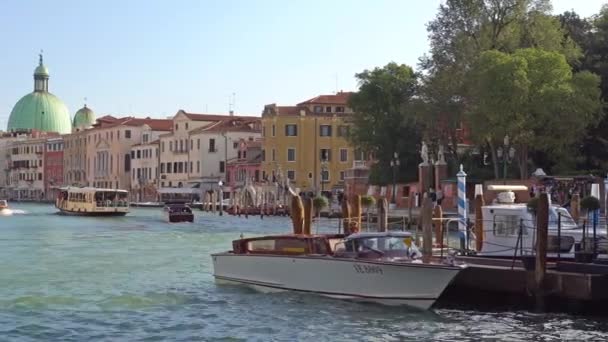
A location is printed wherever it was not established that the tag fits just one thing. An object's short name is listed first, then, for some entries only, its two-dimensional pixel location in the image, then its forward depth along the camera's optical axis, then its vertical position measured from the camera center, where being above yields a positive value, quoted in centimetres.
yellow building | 7988 +439
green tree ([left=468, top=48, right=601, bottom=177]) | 4212 +426
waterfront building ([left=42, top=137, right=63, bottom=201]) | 12838 +443
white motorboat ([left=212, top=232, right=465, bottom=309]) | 1759 -134
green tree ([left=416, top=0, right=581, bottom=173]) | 4759 +771
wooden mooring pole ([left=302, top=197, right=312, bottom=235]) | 2409 -51
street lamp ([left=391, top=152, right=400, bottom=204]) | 5625 +174
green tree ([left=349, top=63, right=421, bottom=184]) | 5903 +473
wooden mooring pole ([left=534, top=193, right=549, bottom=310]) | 1722 -91
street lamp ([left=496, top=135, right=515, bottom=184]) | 3978 +203
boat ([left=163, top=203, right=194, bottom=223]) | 5556 -91
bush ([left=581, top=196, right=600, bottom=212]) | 2234 -16
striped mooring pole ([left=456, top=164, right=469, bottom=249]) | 2283 -15
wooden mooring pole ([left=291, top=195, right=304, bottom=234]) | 2386 -40
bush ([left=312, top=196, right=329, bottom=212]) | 3422 -17
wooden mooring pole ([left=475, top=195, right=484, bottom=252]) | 2112 -71
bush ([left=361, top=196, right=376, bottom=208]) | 3038 -12
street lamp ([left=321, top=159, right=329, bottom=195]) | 7829 +221
